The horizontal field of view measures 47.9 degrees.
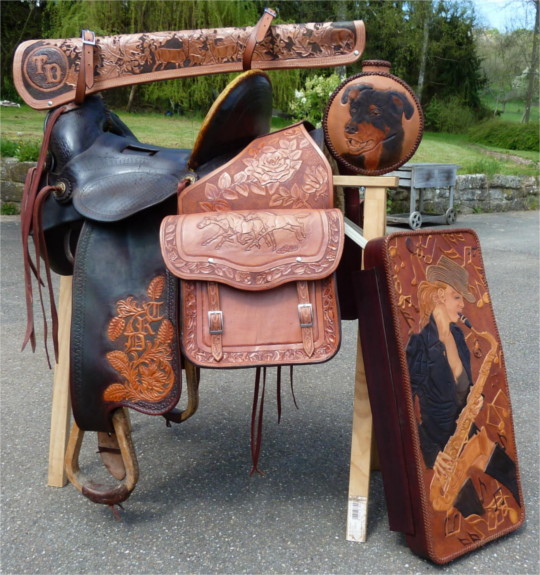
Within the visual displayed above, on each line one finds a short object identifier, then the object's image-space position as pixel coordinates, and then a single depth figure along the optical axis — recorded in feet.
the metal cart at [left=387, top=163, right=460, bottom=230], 24.61
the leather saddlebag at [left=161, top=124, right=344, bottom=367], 4.58
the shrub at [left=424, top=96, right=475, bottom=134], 59.88
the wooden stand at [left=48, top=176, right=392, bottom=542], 4.97
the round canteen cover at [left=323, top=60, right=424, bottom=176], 4.79
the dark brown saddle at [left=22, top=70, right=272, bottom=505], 4.90
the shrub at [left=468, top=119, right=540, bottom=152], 49.34
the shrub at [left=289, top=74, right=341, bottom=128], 21.83
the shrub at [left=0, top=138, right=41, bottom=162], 22.29
